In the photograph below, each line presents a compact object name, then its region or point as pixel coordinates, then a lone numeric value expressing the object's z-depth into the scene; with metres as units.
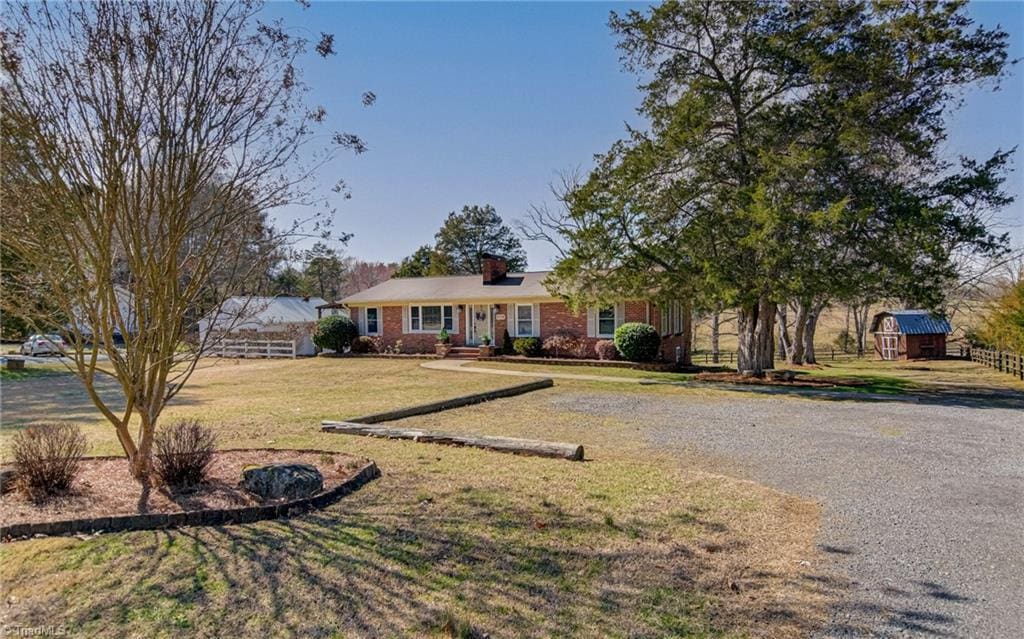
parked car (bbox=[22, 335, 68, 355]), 28.43
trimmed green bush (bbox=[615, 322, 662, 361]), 19.86
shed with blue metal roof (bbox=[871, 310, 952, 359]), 29.48
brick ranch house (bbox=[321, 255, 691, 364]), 21.80
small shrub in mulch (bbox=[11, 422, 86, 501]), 4.75
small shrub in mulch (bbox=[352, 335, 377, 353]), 25.08
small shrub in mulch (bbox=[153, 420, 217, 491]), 5.18
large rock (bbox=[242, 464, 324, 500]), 4.93
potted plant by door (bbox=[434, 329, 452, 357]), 23.17
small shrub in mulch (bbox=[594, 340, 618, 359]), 20.59
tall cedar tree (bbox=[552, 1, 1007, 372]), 13.91
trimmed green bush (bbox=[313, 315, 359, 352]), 24.92
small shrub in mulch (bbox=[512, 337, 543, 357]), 21.89
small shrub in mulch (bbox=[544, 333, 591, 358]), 21.48
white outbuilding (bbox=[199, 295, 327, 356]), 26.25
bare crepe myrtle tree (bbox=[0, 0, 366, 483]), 4.75
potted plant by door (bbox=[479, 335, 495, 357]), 22.32
